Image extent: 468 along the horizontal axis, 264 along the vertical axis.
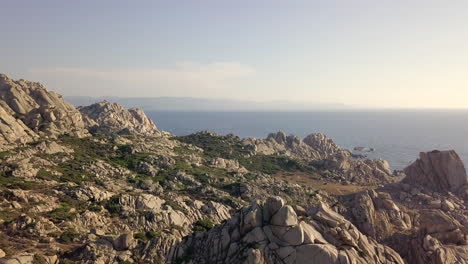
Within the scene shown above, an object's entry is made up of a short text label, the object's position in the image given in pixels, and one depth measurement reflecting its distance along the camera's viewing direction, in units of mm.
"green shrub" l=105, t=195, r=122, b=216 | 55328
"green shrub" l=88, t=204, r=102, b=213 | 53900
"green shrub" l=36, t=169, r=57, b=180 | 62856
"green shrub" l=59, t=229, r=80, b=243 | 41625
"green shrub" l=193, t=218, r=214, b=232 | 46594
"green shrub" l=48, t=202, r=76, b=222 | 47616
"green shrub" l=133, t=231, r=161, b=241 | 42853
